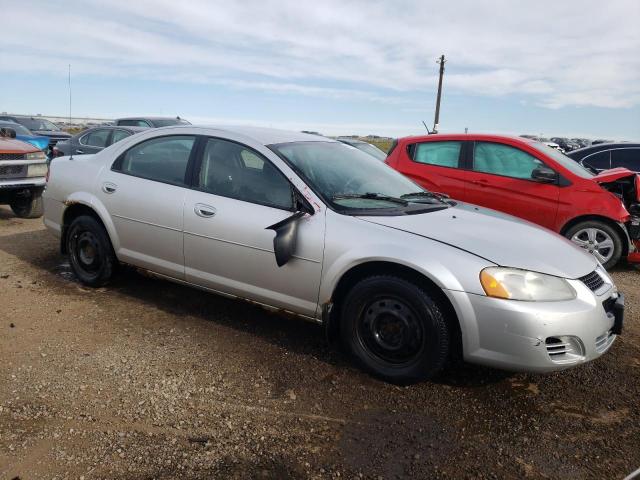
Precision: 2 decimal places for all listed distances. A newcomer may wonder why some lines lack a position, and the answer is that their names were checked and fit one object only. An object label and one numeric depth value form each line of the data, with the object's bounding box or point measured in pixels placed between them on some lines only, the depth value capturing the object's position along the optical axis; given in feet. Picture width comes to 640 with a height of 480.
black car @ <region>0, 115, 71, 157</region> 56.90
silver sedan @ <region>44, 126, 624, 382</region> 9.80
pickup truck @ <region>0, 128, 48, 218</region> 25.45
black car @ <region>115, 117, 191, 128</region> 44.06
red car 20.39
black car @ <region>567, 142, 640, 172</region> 27.81
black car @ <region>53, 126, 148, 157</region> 37.14
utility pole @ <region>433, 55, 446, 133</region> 108.99
